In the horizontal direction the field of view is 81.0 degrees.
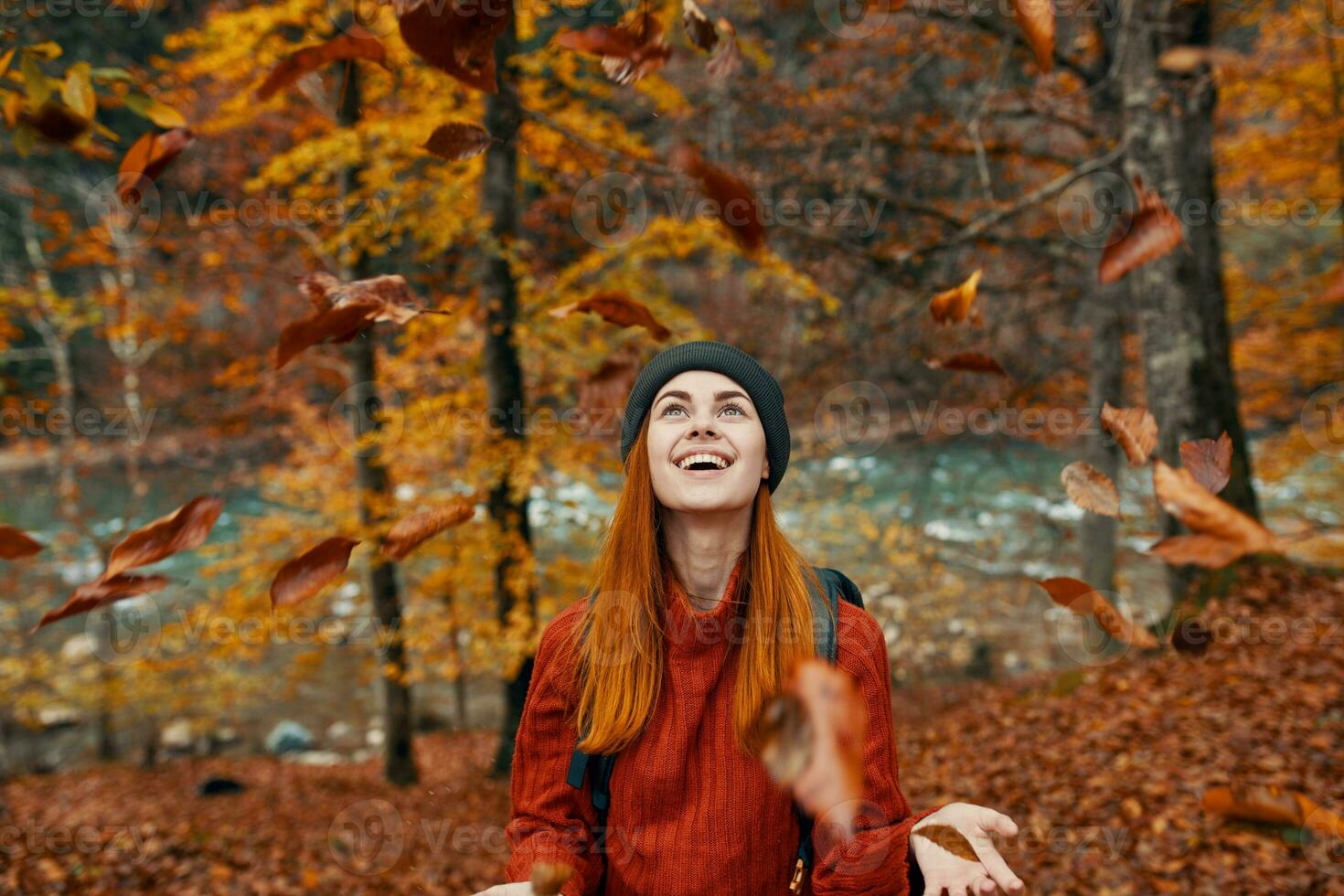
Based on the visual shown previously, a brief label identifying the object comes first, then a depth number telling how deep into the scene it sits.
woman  1.67
